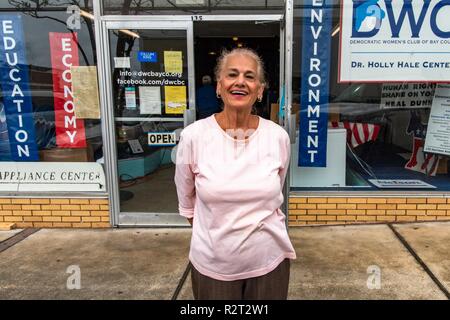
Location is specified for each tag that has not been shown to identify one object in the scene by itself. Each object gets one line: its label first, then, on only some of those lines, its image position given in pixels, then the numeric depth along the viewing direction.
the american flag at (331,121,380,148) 4.38
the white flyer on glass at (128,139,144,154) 4.37
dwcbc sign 3.95
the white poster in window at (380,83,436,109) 4.18
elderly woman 1.70
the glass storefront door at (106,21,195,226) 4.15
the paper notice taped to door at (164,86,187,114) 4.22
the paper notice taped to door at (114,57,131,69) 4.19
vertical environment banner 4.05
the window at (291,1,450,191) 4.23
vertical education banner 4.16
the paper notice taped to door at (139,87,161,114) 4.23
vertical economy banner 4.17
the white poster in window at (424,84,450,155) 4.22
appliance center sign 4.38
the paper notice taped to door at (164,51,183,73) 4.16
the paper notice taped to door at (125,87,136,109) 4.24
